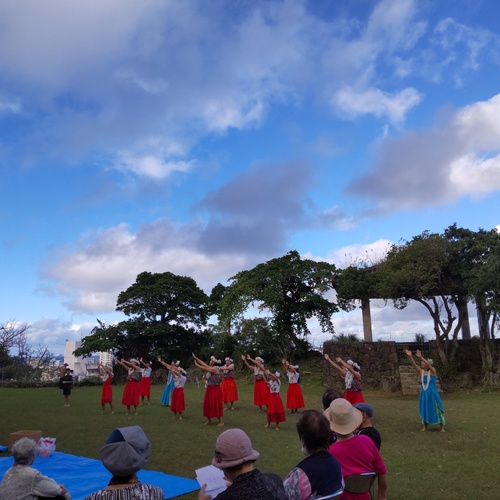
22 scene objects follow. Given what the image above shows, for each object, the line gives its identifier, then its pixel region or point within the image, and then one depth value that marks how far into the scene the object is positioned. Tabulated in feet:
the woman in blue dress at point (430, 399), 34.09
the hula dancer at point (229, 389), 52.35
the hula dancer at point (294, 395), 47.11
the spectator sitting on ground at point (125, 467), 8.20
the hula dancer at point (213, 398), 40.29
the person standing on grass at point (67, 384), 57.11
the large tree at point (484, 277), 63.05
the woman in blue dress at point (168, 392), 56.70
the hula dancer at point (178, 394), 44.91
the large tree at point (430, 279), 67.36
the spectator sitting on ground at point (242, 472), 7.91
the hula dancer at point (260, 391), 49.28
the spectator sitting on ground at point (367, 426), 14.21
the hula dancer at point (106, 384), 49.08
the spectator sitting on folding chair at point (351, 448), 11.09
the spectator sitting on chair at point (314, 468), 9.37
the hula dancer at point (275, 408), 37.37
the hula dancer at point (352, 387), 35.08
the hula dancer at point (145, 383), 59.88
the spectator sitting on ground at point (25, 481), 12.46
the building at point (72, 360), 168.86
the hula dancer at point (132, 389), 46.68
